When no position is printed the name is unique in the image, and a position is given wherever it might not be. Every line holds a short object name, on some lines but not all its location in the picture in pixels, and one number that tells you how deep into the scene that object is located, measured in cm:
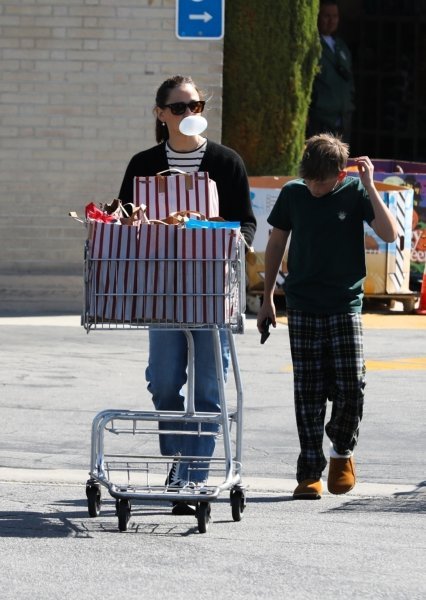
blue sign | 2925
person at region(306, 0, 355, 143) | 3486
